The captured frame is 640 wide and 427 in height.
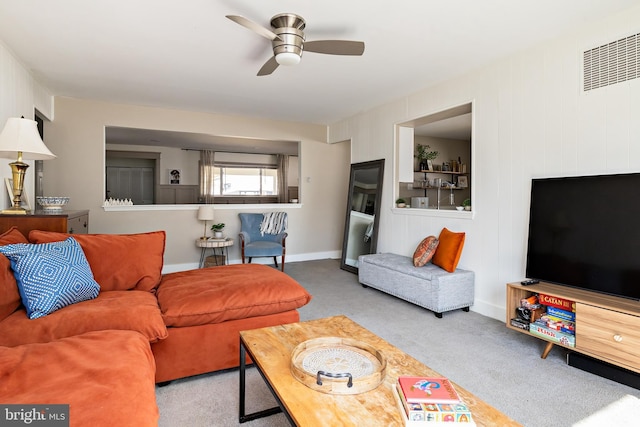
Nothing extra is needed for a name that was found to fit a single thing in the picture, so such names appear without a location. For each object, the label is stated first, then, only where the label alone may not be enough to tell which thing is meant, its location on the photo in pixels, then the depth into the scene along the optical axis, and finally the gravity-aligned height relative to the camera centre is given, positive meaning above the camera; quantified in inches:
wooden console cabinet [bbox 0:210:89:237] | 99.1 -7.8
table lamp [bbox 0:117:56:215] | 100.0 +14.1
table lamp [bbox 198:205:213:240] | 202.2 -8.1
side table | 194.6 -24.7
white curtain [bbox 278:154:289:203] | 388.2 +31.5
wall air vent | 93.4 +41.3
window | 372.2 +21.3
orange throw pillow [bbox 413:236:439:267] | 145.3 -20.1
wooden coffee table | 42.4 -26.4
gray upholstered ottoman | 130.1 -32.2
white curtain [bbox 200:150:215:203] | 358.6 +24.1
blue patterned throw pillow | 70.5 -17.4
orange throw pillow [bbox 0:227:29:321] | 67.9 -19.2
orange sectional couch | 45.6 -25.1
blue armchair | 192.1 -24.2
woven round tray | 48.1 -25.5
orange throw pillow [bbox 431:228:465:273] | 136.4 -18.4
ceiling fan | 95.0 +44.0
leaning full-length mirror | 193.9 -5.5
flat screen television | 86.7 -6.9
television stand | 79.0 -28.7
